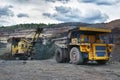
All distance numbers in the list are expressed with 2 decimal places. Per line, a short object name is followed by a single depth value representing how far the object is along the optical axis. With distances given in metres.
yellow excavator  29.59
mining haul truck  19.97
